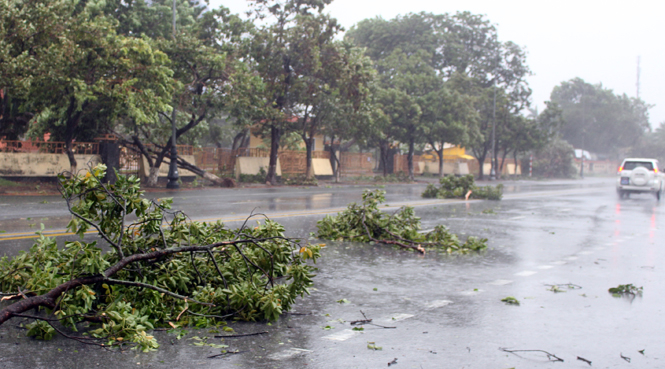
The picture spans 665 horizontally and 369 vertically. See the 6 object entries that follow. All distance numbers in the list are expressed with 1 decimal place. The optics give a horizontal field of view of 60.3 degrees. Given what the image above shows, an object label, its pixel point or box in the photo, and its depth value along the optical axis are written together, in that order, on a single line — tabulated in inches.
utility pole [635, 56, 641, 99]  4372.5
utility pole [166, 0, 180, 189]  986.1
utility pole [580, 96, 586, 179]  3875.5
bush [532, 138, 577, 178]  2797.7
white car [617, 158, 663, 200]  1092.5
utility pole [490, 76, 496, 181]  2102.9
